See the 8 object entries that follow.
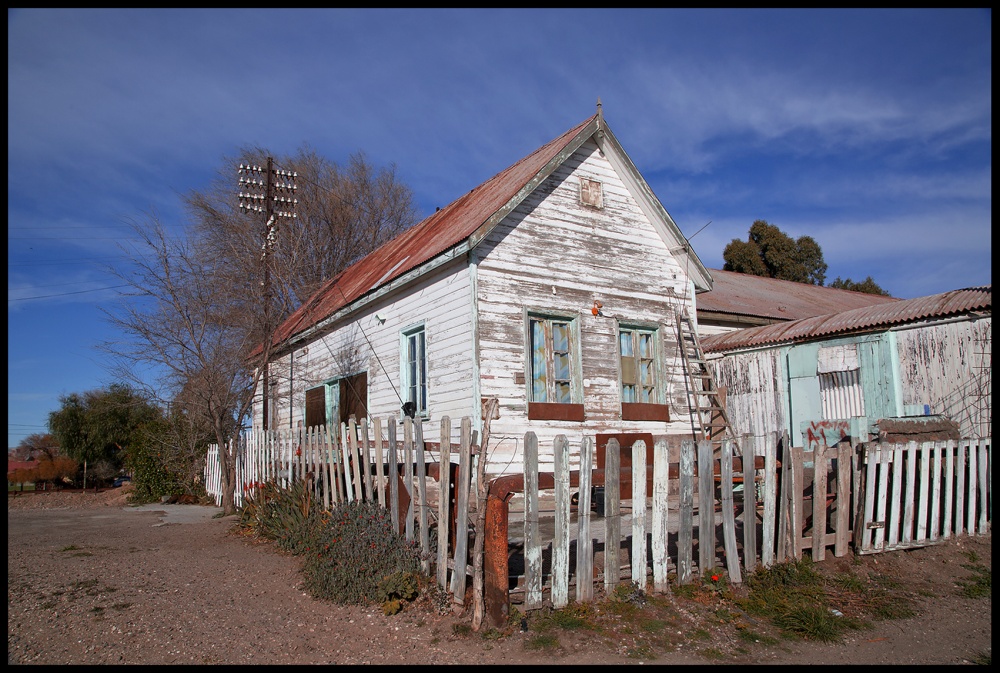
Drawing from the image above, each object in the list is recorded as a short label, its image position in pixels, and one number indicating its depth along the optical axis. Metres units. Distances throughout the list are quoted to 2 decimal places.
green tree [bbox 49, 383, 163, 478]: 32.09
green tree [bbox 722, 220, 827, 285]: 40.56
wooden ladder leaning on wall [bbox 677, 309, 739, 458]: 12.84
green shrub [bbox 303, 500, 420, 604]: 6.01
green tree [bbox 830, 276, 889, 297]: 44.90
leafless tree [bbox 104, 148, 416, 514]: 13.77
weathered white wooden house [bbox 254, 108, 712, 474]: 10.98
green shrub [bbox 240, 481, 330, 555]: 7.95
